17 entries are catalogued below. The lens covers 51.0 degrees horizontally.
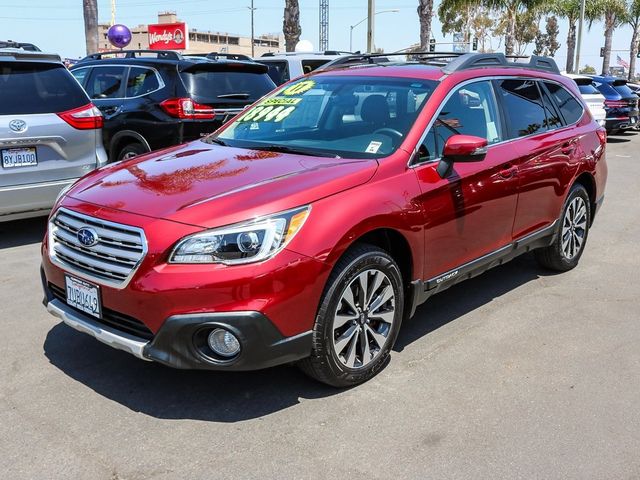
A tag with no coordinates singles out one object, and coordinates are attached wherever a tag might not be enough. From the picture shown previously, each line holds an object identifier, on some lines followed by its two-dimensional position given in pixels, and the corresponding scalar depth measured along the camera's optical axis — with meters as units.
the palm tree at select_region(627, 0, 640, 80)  44.53
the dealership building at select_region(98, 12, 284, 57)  96.50
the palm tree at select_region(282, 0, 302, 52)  22.33
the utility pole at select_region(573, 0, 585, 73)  36.47
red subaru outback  3.14
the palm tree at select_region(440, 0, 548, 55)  35.66
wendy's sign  58.31
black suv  8.10
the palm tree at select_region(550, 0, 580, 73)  44.69
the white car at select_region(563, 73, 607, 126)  15.43
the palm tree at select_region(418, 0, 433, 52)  26.12
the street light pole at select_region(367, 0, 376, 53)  20.58
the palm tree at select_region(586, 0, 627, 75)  43.88
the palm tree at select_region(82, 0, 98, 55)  19.69
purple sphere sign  23.75
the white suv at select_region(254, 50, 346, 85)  11.79
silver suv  5.97
